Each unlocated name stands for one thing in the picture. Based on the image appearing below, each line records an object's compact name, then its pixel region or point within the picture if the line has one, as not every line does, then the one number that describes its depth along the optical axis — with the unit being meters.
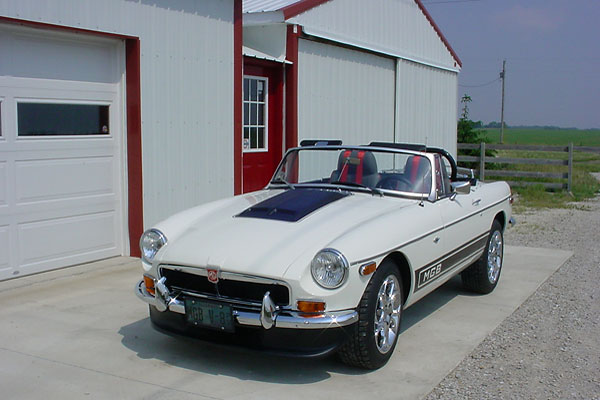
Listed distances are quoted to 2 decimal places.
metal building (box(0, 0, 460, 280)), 7.21
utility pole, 62.00
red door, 10.81
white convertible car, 4.46
